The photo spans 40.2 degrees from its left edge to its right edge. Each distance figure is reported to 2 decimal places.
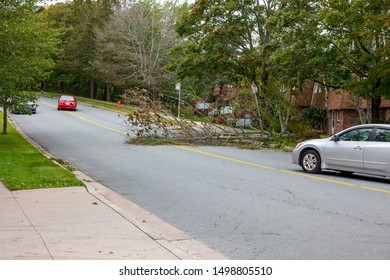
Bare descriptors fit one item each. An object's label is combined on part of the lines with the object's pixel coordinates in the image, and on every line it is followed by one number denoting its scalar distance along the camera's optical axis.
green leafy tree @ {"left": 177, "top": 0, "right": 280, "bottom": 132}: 31.92
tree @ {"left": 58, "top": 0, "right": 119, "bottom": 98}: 68.31
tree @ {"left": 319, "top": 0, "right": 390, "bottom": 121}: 19.47
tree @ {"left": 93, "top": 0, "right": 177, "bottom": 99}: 56.88
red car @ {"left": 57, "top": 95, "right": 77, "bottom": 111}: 51.00
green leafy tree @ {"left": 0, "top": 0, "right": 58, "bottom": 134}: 19.50
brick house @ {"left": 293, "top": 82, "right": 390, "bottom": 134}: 40.53
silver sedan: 13.29
